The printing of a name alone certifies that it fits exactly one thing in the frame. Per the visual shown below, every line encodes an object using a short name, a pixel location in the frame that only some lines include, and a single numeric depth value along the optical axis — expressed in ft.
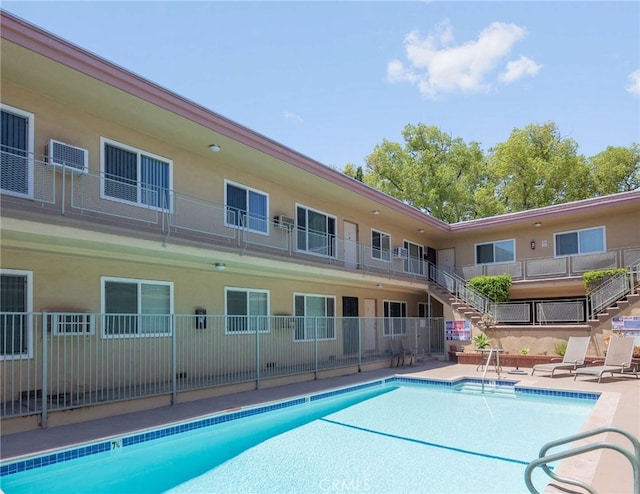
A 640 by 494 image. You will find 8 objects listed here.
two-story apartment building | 30.01
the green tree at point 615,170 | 106.73
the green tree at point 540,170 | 103.13
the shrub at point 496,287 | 67.36
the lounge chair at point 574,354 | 49.93
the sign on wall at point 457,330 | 64.69
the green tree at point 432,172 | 110.63
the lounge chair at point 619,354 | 46.11
